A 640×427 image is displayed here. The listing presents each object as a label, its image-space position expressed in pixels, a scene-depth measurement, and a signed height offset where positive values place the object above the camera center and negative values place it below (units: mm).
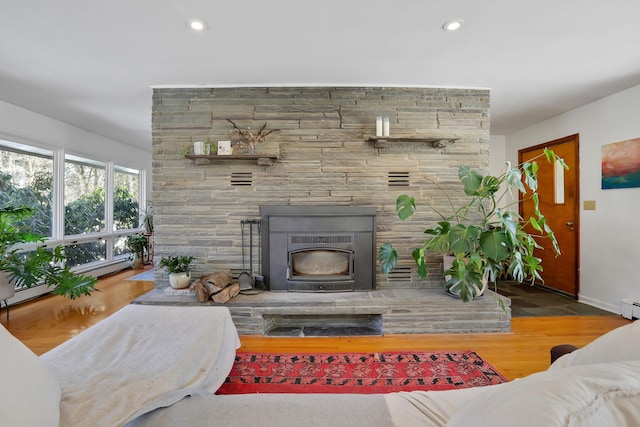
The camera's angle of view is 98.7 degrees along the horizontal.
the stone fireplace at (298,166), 2871 +468
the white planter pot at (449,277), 2612 -635
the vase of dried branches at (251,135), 2781 +768
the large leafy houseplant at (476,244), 2217 -275
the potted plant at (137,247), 5168 -688
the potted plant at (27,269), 2658 -592
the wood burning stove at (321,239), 2789 -292
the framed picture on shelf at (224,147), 2766 +640
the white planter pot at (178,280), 2721 -690
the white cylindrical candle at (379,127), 2750 +837
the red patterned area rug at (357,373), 1720 -1103
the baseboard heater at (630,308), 2726 -980
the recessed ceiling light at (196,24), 1859 +1281
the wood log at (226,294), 2498 -769
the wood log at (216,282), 2533 -673
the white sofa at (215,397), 443 -621
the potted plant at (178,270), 2723 -599
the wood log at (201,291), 2523 -748
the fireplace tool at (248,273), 2721 -640
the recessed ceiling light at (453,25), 1858 +1282
